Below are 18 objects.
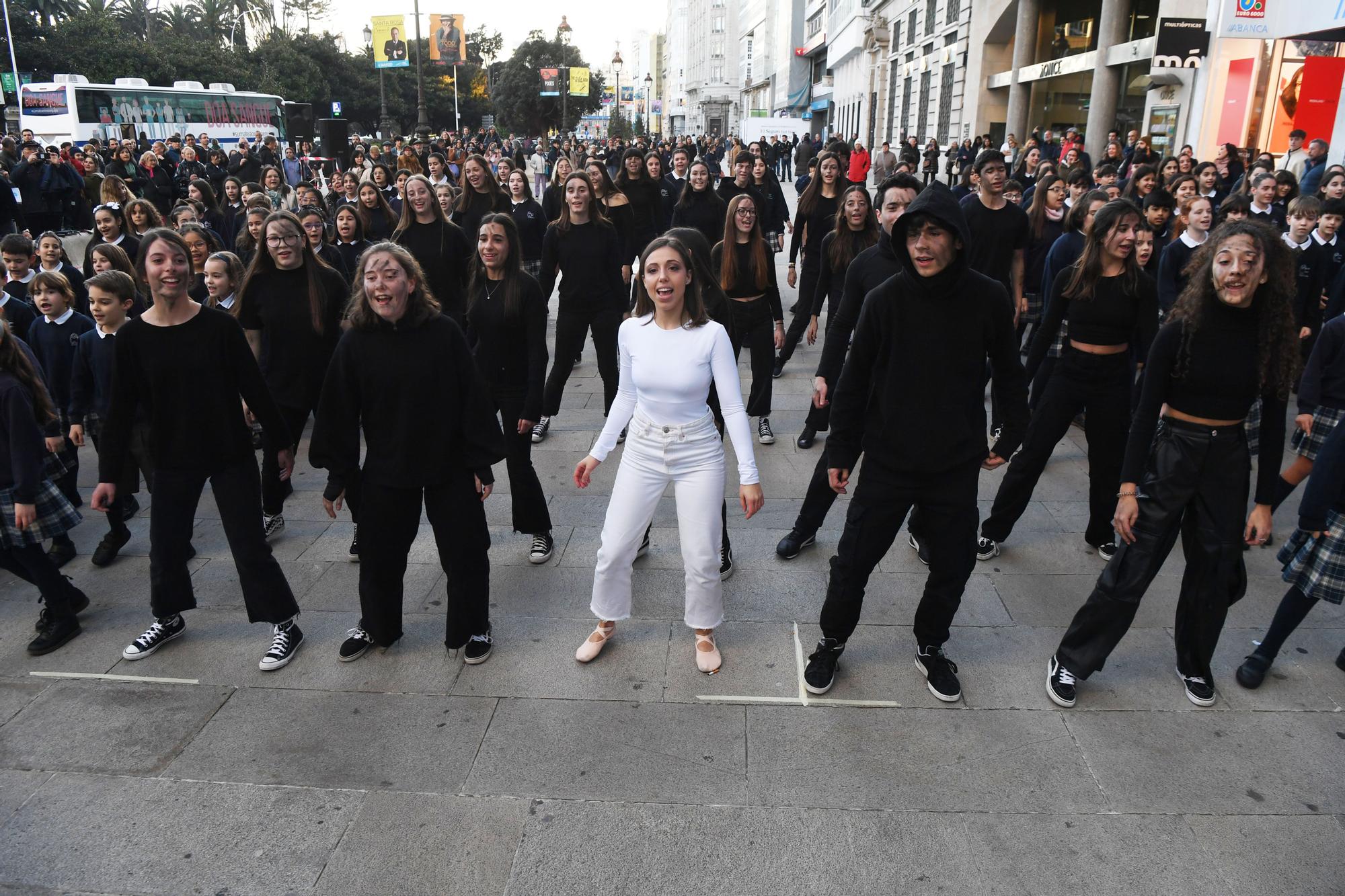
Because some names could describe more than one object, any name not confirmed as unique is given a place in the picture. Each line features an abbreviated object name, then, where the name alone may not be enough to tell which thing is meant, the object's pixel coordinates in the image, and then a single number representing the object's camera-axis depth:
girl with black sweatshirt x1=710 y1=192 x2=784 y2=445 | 6.45
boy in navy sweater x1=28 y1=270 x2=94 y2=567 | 5.43
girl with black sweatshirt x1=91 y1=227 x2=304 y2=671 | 3.96
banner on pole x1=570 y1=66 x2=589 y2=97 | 49.41
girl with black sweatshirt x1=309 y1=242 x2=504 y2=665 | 3.81
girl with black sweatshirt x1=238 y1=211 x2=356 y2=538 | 5.27
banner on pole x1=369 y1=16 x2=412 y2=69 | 40.41
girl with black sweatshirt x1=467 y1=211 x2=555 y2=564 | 4.87
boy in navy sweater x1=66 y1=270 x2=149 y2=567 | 4.84
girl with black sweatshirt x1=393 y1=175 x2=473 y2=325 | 7.09
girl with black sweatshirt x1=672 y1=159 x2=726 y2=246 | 8.88
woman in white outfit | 3.71
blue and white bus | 30.17
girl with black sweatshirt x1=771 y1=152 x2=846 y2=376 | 8.14
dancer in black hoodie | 3.36
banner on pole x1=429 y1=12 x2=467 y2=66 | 41.31
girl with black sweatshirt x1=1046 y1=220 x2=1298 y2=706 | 3.45
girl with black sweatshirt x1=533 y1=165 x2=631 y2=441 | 6.71
